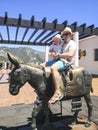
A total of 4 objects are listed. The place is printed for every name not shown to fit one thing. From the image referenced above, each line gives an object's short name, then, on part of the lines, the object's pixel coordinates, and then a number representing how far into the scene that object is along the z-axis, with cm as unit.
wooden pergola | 517
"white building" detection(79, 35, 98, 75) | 898
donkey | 163
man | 164
